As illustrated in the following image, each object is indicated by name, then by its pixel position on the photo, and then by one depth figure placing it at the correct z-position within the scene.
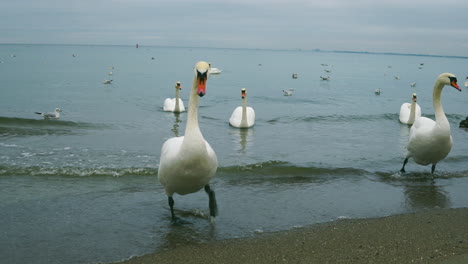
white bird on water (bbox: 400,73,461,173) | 9.93
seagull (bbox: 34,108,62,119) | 19.23
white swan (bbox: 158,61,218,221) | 6.30
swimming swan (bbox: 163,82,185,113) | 23.09
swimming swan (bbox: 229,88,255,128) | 18.47
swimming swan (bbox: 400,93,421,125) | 20.89
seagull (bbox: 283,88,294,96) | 34.81
